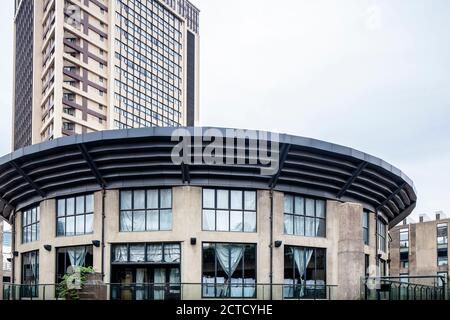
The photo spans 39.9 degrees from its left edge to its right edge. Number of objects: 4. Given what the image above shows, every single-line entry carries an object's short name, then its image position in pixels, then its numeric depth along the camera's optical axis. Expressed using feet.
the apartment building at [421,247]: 338.13
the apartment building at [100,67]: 284.61
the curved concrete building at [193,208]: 92.48
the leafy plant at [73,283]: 86.84
